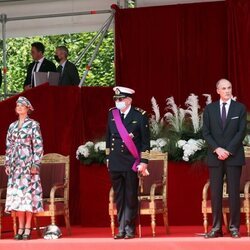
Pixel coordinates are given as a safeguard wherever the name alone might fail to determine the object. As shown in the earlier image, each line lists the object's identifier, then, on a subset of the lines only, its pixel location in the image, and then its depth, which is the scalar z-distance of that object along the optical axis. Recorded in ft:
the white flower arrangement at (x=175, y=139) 51.66
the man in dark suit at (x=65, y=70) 60.04
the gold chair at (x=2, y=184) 49.53
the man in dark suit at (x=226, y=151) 41.82
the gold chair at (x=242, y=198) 44.95
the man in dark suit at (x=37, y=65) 60.31
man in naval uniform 44.06
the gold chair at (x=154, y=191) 46.92
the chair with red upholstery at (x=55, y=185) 48.38
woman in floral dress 46.09
